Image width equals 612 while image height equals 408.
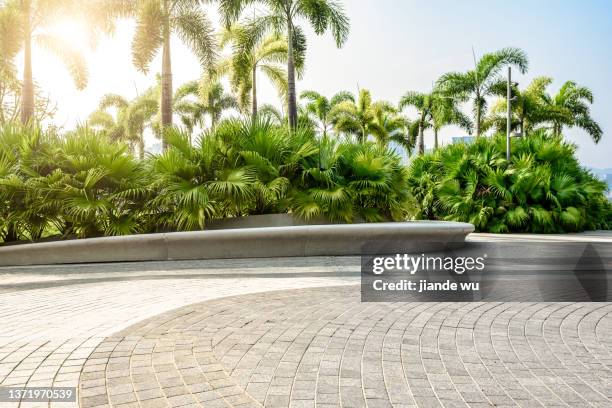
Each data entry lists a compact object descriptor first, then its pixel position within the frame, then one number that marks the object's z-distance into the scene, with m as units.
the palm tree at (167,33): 20.30
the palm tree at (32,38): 22.06
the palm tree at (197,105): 43.34
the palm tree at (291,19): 20.66
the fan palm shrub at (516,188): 16.50
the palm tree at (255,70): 27.21
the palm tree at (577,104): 38.31
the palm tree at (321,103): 47.85
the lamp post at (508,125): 17.57
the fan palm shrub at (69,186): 9.14
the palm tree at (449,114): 32.84
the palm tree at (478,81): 28.30
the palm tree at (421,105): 41.38
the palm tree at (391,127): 44.86
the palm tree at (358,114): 44.34
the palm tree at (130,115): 44.91
